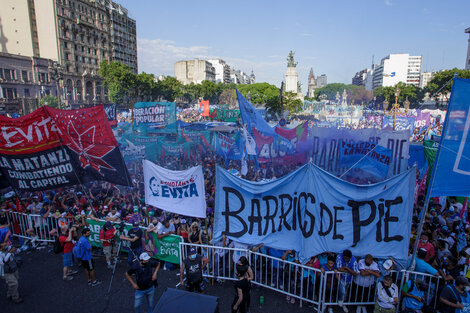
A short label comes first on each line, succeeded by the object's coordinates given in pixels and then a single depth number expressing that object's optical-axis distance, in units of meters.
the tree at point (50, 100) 40.22
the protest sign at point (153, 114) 16.16
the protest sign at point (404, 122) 25.16
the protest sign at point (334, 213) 5.21
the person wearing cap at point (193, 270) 5.33
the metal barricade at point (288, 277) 5.45
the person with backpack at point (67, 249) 6.43
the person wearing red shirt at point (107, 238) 6.88
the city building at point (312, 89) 141.73
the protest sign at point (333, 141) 10.06
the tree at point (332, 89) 156.00
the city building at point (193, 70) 112.81
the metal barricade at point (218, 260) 6.15
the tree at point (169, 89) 63.09
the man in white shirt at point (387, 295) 4.70
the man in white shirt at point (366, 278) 5.13
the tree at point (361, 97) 111.94
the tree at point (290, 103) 50.31
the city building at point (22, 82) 39.00
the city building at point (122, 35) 67.06
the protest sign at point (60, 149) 6.93
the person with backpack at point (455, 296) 4.39
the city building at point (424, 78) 146.25
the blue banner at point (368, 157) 9.48
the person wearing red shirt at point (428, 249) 5.85
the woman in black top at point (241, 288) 4.76
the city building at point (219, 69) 143.38
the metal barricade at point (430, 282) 5.04
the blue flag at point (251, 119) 9.01
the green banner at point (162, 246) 6.77
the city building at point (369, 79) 172.25
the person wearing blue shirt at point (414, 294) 4.73
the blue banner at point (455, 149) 4.43
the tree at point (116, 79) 50.03
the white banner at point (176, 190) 6.68
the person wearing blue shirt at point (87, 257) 6.20
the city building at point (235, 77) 179.52
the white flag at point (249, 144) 9.55
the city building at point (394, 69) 137.88
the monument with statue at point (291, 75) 64.56
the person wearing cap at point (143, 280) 4.93
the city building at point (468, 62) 60.21
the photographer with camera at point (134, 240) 6.48
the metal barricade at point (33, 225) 8.05
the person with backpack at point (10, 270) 5.57
